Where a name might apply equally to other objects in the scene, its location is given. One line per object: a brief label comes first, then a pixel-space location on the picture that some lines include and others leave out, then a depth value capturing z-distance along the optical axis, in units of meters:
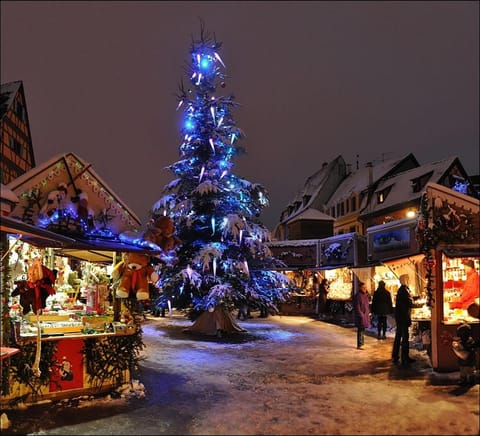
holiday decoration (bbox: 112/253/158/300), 9.31
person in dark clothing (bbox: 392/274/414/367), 11.46
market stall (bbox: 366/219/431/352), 12.83
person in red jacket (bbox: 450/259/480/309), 9.88
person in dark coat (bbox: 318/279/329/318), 24.56
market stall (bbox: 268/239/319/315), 26.92
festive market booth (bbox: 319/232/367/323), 22.95
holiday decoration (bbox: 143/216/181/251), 9.88
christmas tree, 16.44
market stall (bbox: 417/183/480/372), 9.96
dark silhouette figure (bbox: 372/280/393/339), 15.60
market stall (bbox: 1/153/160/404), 7.96
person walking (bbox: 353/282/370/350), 14.42
